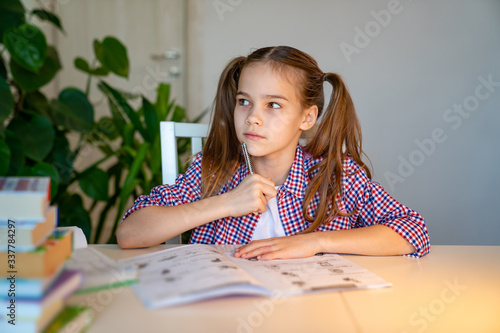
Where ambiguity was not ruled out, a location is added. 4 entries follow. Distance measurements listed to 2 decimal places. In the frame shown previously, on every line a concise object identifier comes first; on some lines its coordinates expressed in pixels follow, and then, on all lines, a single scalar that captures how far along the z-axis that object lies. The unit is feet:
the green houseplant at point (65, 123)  4.80
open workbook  1.85
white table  1.71
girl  3.36
